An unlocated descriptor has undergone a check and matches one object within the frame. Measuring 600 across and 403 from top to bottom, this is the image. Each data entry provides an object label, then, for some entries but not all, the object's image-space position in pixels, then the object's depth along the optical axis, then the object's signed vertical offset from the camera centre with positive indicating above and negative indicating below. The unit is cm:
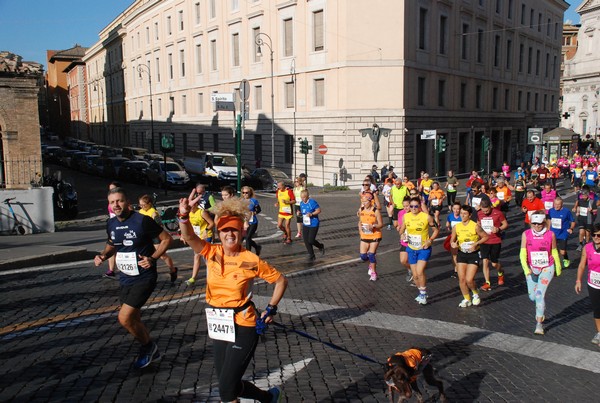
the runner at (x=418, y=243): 873 -167
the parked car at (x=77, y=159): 4523 -163
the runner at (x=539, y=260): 748 -169
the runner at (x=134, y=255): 573 -121
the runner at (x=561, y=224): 1202 -192
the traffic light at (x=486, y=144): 3678 -49
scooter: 1639 -257
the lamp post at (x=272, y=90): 3828 +338
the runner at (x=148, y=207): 1027 -128
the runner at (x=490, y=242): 1014 -196
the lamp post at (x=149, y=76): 5803 +667
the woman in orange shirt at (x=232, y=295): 437 -126
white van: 3247 -174
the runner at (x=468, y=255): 862 -186
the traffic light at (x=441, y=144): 3209 -40
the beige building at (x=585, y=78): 6776 +734
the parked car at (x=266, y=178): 3200 -235
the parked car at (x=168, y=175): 3159 -206
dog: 476 -204
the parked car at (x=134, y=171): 3445 -203
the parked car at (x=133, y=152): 4477 -109
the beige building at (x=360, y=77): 3322 +444
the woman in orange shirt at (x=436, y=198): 1764 -194
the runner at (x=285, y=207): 1445 -181
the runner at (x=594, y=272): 694 -171
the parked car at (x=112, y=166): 3841 -184
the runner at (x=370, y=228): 1028 -169
